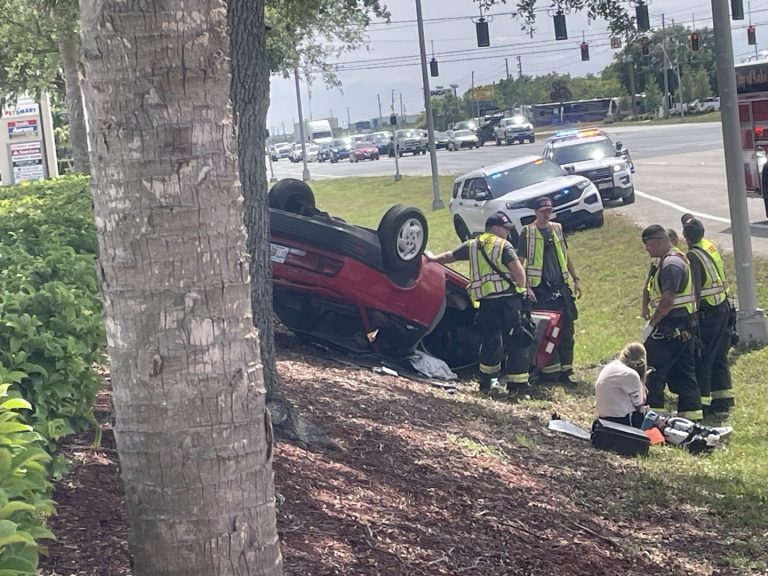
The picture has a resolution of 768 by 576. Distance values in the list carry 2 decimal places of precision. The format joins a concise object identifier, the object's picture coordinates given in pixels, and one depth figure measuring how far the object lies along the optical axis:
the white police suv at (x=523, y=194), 20.81
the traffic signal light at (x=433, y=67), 42.78
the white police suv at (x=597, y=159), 24.19
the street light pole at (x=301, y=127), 55.58
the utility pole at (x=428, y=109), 30.83
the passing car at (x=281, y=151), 111.03
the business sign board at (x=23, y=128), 39.66
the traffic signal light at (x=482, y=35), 26.23
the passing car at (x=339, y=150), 85.25
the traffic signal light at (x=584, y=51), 45.91
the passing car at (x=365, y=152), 78.94
